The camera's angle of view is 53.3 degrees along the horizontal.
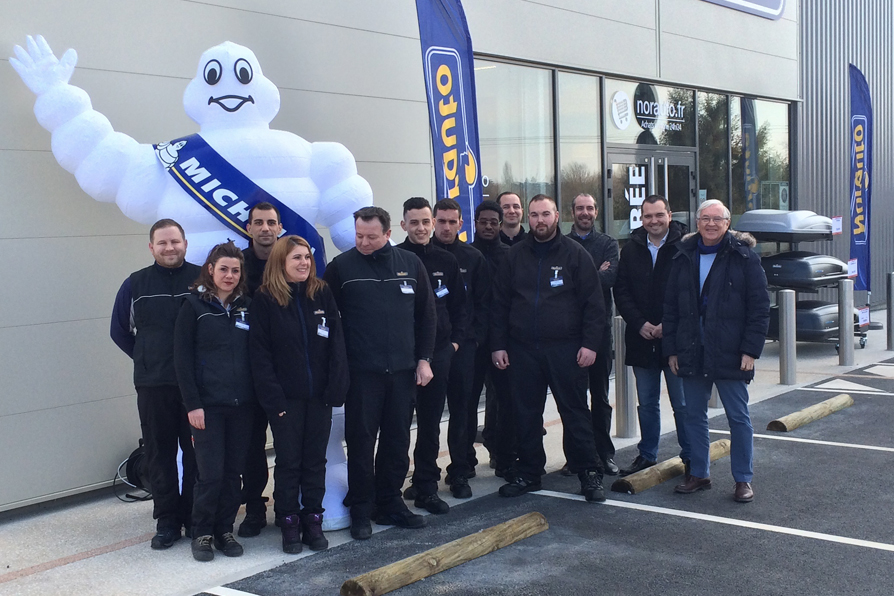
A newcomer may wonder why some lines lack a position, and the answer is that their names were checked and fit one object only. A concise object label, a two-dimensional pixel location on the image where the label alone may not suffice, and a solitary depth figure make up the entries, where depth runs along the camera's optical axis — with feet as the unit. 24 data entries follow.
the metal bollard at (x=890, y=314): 38.83
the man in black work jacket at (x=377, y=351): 16.90
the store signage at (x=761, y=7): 41.63
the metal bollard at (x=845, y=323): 35.42
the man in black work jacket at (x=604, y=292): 20.98
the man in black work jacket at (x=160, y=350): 16.24
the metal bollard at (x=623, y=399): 24.99
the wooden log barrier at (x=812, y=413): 24.95
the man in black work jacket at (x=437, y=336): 18.28
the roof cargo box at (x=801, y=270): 38.04
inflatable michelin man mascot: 17.54
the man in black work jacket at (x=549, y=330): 18.81
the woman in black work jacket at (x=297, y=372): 15.74
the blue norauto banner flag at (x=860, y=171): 42.29
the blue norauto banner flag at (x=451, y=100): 23.79
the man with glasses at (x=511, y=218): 21.40
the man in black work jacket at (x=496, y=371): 20.49
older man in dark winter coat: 18.26
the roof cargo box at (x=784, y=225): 39.11
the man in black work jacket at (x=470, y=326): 19.11
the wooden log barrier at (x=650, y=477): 19.43
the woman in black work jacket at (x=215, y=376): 15.52
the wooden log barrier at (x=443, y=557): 13.78
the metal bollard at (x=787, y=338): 31.89
